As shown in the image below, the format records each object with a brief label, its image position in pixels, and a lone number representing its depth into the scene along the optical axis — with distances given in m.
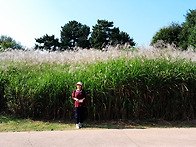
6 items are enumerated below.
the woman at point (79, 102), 5.30
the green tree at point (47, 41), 33.03
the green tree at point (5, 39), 52.77
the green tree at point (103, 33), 33.25
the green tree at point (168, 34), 22.44
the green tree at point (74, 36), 35.50
